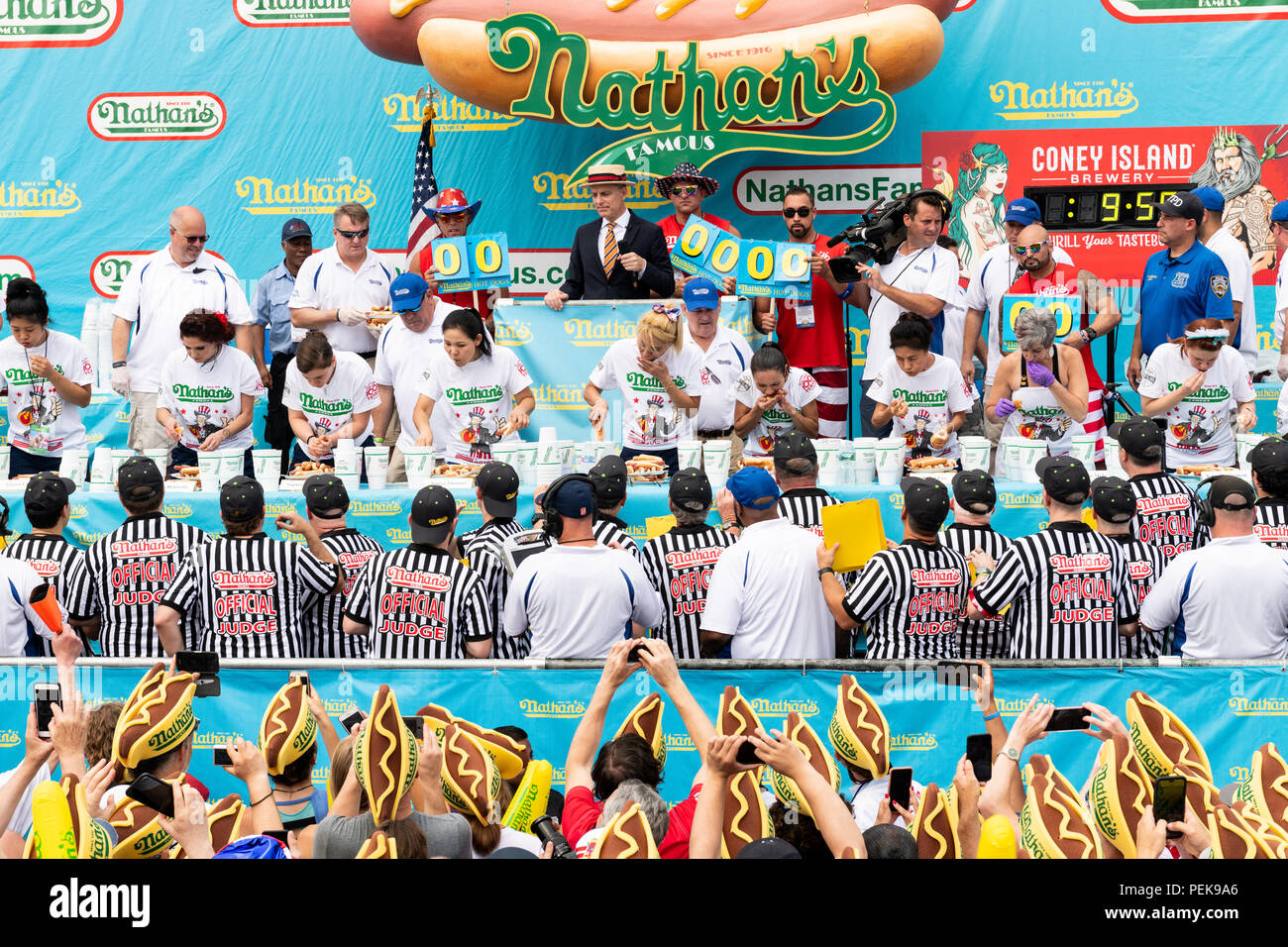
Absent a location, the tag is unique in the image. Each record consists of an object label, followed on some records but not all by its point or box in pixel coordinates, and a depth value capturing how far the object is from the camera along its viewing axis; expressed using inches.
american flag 427.2
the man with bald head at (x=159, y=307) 379.6
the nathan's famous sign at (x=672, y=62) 419.2
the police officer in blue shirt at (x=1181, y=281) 360.2
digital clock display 434.6
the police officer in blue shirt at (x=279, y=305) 401.1
